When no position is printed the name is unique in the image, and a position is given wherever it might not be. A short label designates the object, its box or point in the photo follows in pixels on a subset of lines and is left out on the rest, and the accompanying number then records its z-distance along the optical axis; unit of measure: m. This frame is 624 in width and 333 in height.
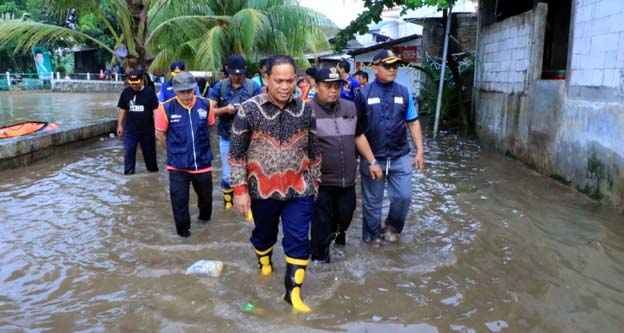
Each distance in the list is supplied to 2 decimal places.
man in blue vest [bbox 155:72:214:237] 4.91
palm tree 11.09
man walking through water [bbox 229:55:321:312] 3.35
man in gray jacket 4.08
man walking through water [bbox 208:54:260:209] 5.71
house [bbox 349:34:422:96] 20.18
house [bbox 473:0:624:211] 5.96
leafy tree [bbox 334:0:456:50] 12.25
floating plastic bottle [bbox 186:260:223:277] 4.10
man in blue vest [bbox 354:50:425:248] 4.51
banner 32.50
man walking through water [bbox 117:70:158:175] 7.66
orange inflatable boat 8.92
